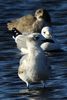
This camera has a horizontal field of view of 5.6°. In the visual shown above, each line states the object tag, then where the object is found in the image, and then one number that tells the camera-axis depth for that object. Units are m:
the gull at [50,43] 16.80
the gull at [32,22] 19.64
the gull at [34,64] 12.45
